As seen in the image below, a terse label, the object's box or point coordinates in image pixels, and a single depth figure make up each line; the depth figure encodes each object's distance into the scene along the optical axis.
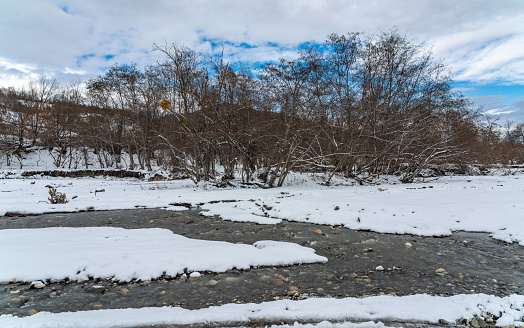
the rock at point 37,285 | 3.56
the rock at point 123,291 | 3.45
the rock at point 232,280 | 3.78
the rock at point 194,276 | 3.84
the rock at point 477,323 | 2.64
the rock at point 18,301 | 3.10
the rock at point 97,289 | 3.49
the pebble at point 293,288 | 3.47
